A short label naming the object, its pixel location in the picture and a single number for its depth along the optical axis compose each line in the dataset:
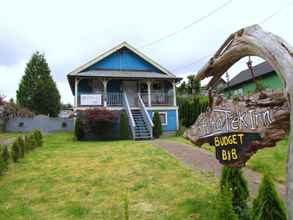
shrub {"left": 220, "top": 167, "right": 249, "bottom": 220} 4.26
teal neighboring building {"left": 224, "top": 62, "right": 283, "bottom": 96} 21.17
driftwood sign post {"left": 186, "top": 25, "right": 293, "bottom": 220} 2.01
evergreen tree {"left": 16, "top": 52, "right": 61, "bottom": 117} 32.91
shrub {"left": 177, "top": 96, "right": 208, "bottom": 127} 20.26
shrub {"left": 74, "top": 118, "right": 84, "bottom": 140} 16.80
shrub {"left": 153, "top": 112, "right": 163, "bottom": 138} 16.92
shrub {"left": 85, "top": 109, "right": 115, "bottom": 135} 16.41
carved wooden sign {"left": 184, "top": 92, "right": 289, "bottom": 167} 2.30
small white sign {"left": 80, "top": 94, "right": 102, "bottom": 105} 18.42
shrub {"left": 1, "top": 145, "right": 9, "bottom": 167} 8.70
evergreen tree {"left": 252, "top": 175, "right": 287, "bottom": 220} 3.06
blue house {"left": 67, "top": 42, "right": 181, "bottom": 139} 18.67
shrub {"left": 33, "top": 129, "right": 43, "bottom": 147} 13.15
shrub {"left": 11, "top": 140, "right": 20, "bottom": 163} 9.60
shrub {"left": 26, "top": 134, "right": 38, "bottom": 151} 11.65
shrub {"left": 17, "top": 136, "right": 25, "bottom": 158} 10.11
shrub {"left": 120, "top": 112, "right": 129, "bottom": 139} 17.06
